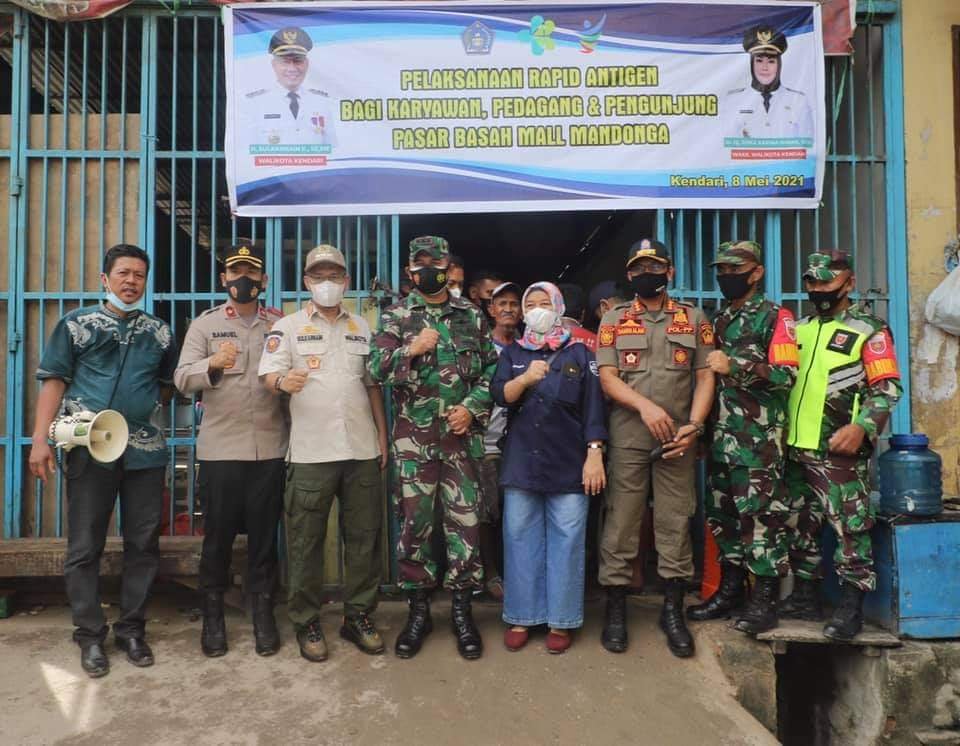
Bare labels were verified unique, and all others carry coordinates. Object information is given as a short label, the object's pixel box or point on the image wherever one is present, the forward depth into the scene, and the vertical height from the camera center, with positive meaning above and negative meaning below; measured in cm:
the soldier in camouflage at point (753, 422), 344 -20
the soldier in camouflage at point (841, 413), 335 -15
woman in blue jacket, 343 -43
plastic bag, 423 +50
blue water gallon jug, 353 -51
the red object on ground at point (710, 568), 387 -107
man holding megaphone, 330 -27
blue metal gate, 423 +112
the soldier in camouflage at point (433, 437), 343 -27
